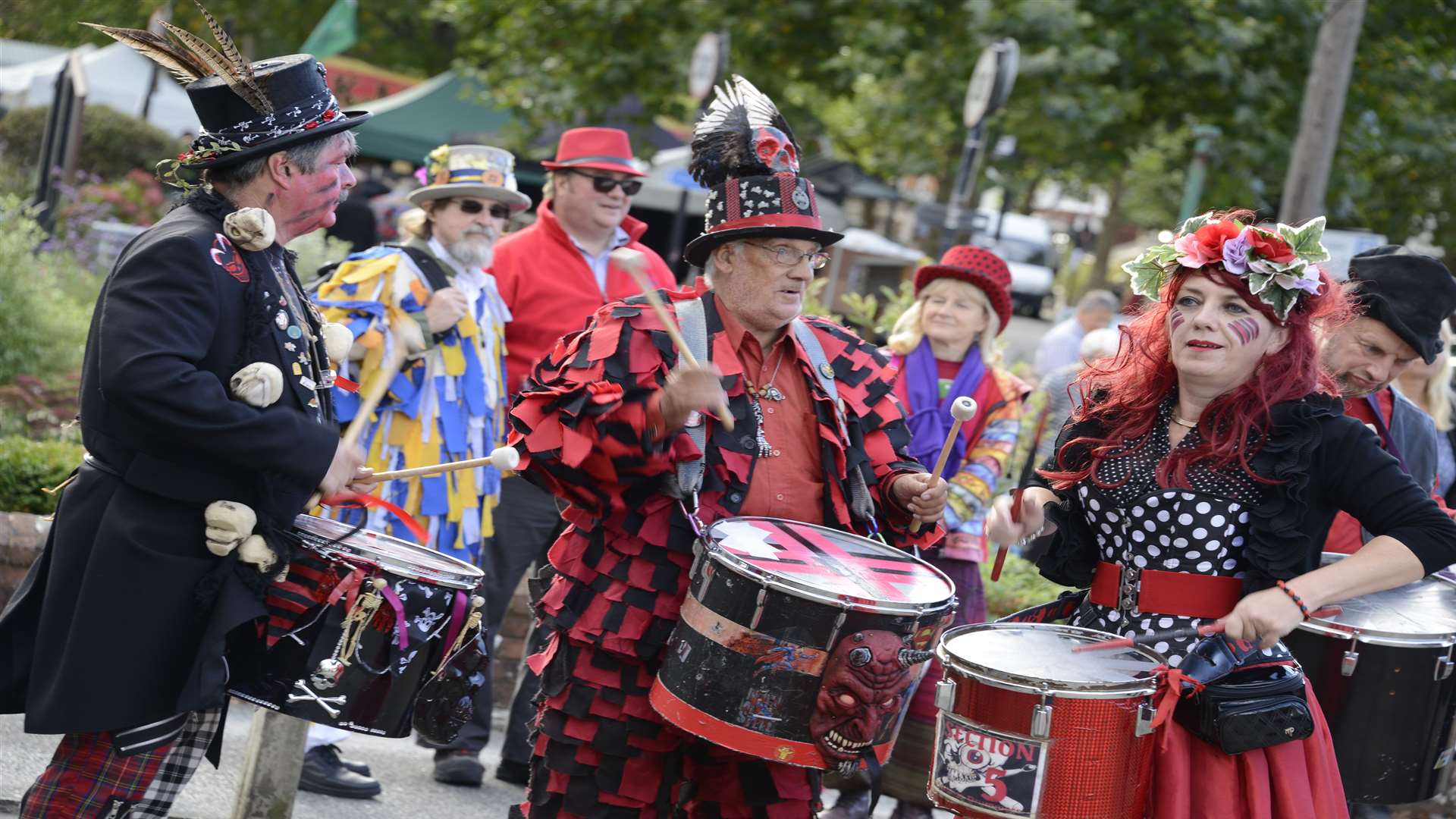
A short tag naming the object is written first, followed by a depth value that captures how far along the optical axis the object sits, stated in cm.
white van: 3350
